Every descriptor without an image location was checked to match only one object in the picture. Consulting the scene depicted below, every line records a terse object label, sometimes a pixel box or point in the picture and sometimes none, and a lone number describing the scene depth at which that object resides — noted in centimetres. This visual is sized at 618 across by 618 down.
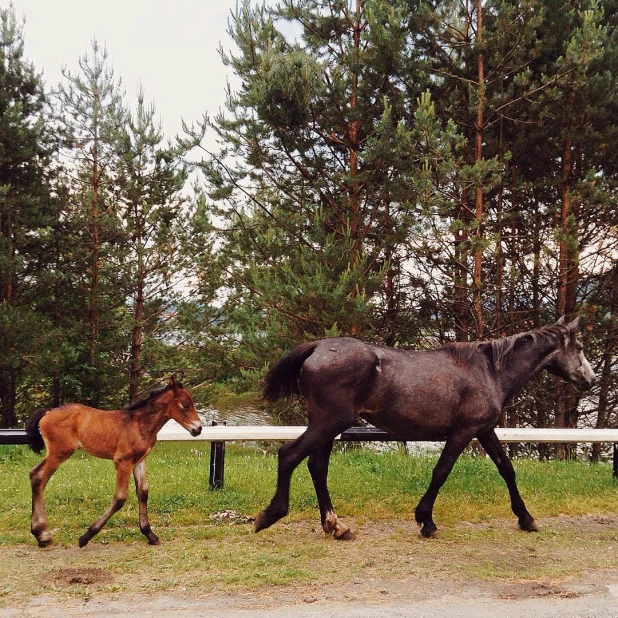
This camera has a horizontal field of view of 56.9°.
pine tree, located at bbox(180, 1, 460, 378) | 1060
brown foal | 444
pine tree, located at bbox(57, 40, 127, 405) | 1659
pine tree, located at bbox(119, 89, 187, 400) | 1712
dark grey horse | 478
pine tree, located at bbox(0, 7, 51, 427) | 1436
